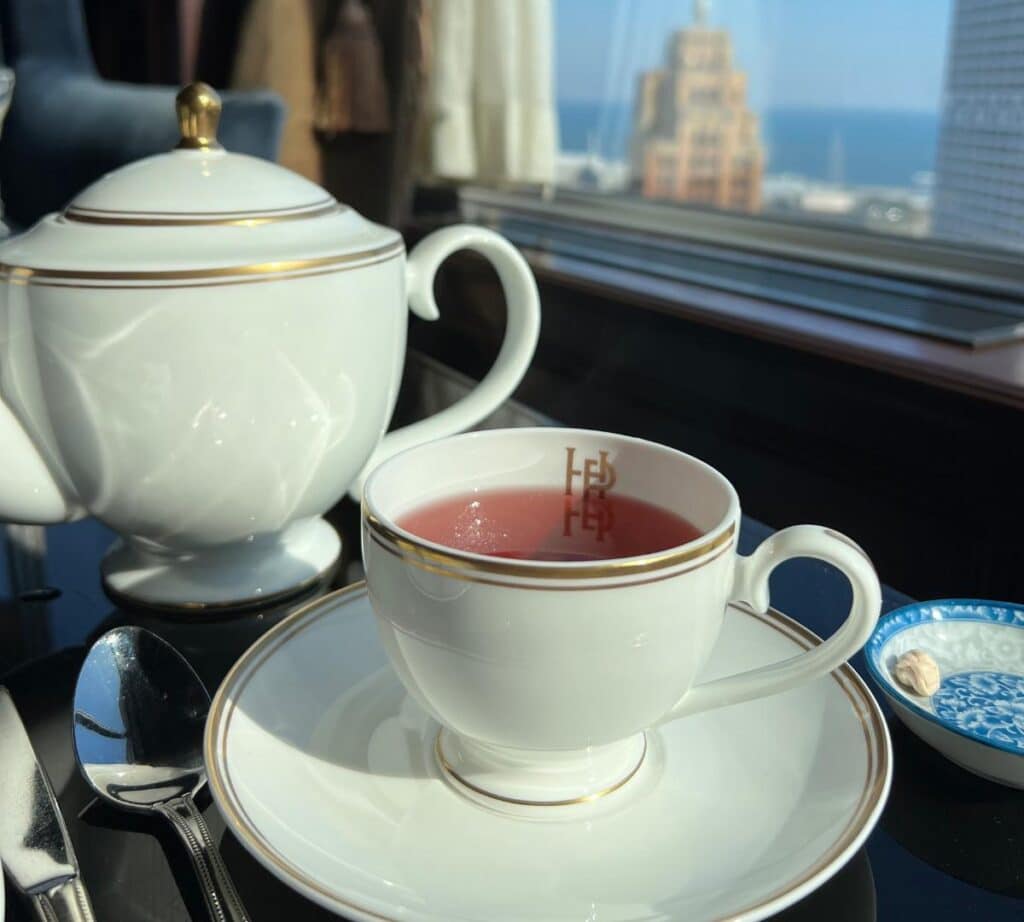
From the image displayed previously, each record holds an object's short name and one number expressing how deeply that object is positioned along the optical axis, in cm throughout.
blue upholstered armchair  124
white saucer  26
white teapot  37
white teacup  26
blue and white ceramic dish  32
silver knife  26
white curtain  148
